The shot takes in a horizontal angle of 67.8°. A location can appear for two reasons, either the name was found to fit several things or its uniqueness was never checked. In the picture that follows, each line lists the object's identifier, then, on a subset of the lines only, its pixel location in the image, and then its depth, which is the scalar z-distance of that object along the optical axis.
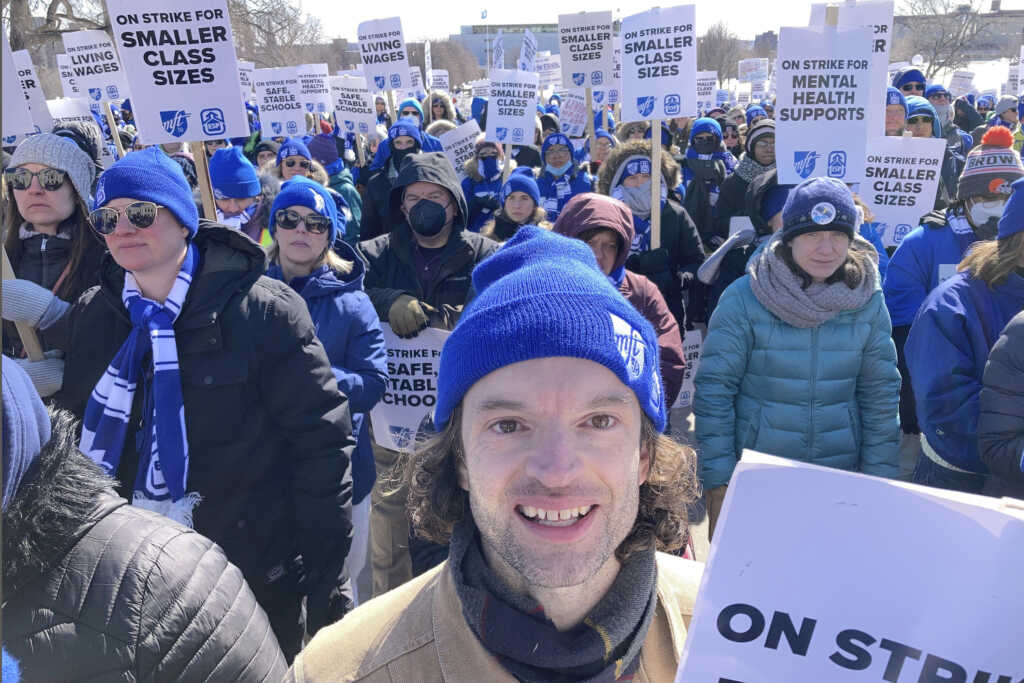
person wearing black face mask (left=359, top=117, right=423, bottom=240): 6.02
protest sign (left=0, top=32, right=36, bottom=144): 3.46
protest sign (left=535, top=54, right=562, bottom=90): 17.58
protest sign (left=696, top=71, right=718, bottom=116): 14.23
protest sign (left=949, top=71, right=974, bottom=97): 16.56
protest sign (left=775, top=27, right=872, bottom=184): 4.32
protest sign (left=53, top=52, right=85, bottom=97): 11.73
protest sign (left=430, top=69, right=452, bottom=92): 20.69
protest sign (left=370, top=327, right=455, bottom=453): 3.69
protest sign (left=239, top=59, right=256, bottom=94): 12.62
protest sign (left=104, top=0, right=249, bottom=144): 3.58
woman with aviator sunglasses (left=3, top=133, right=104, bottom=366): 3.12
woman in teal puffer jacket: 3.05
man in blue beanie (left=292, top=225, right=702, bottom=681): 1.27
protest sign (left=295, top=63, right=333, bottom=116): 10.50
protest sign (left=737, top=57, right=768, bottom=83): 18.83
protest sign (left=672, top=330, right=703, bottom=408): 4.94
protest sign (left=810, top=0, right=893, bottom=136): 4.96
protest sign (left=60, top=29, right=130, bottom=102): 8.87
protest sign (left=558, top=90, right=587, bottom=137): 11.09
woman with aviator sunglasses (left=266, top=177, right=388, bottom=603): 3.22
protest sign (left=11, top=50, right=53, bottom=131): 5.36
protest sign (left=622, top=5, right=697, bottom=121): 5.22
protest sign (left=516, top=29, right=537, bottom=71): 11.97
